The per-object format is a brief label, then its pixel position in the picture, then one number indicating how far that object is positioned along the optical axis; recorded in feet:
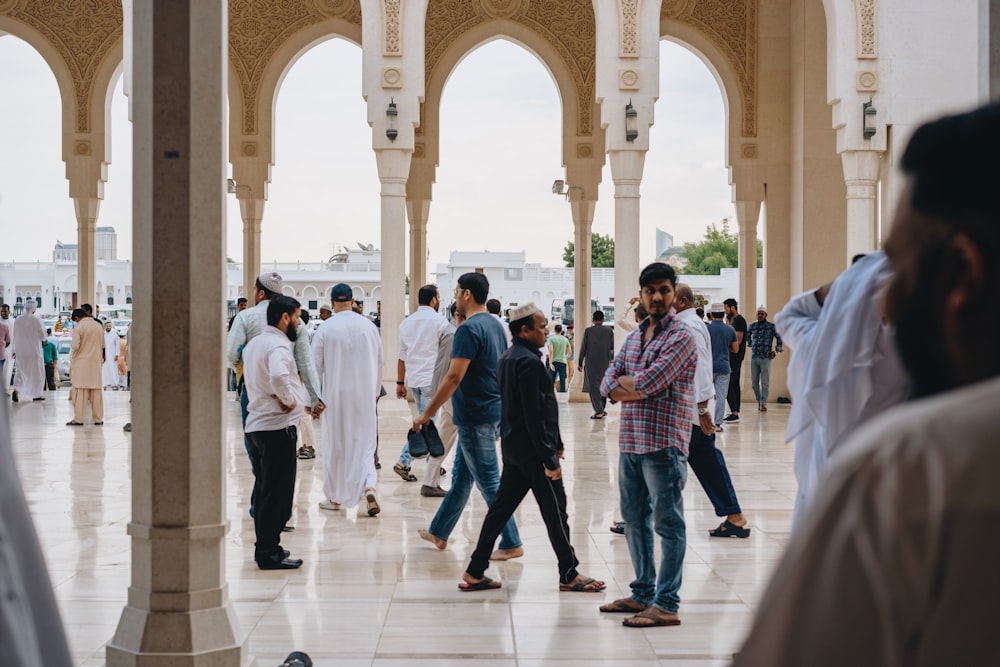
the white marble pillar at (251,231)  62.69
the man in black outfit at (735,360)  45.96
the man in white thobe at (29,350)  53.57
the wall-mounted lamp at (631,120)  44.39
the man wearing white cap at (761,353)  48.56
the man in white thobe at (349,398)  23.70
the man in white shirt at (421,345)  27.58
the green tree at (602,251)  280.92
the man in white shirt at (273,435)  19.20
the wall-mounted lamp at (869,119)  44.04
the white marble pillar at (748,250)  59.26
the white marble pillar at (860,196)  45.03
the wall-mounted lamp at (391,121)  43.04
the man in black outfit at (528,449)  16.89
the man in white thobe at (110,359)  61.92
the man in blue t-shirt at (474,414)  19.39
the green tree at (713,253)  274.36
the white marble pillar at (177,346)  12.09
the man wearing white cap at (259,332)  22.07
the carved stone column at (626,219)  44.91
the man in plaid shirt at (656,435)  15.39
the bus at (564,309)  141.05
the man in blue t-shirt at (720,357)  38.50
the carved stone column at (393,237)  43.80
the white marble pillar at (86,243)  59.98
